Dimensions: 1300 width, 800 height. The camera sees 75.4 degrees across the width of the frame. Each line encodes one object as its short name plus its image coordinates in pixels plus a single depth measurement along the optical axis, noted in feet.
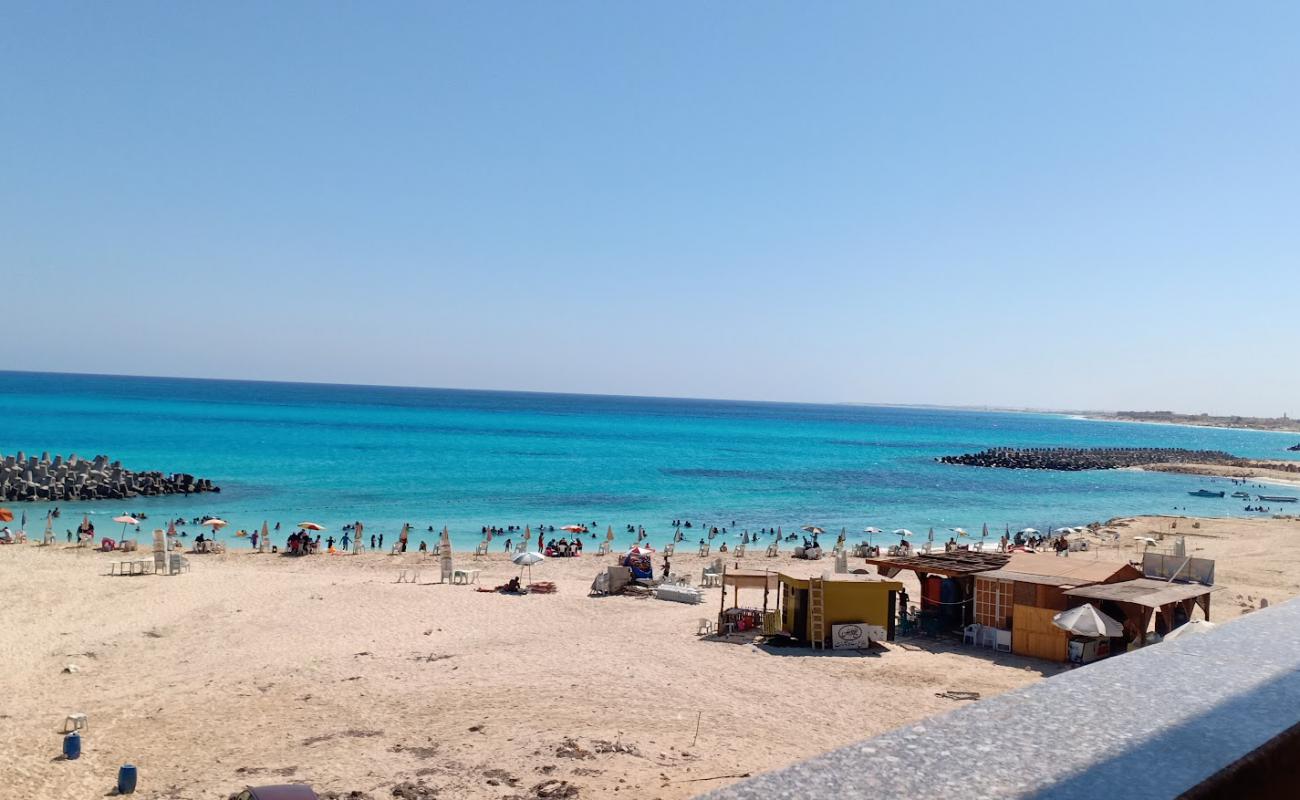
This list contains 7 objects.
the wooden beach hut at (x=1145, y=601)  53.31
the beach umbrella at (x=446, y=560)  82.33
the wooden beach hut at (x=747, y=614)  61.87
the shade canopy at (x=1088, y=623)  51.22
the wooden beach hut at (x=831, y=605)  59.31
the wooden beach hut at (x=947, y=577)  63.41
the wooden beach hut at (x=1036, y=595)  57.16
